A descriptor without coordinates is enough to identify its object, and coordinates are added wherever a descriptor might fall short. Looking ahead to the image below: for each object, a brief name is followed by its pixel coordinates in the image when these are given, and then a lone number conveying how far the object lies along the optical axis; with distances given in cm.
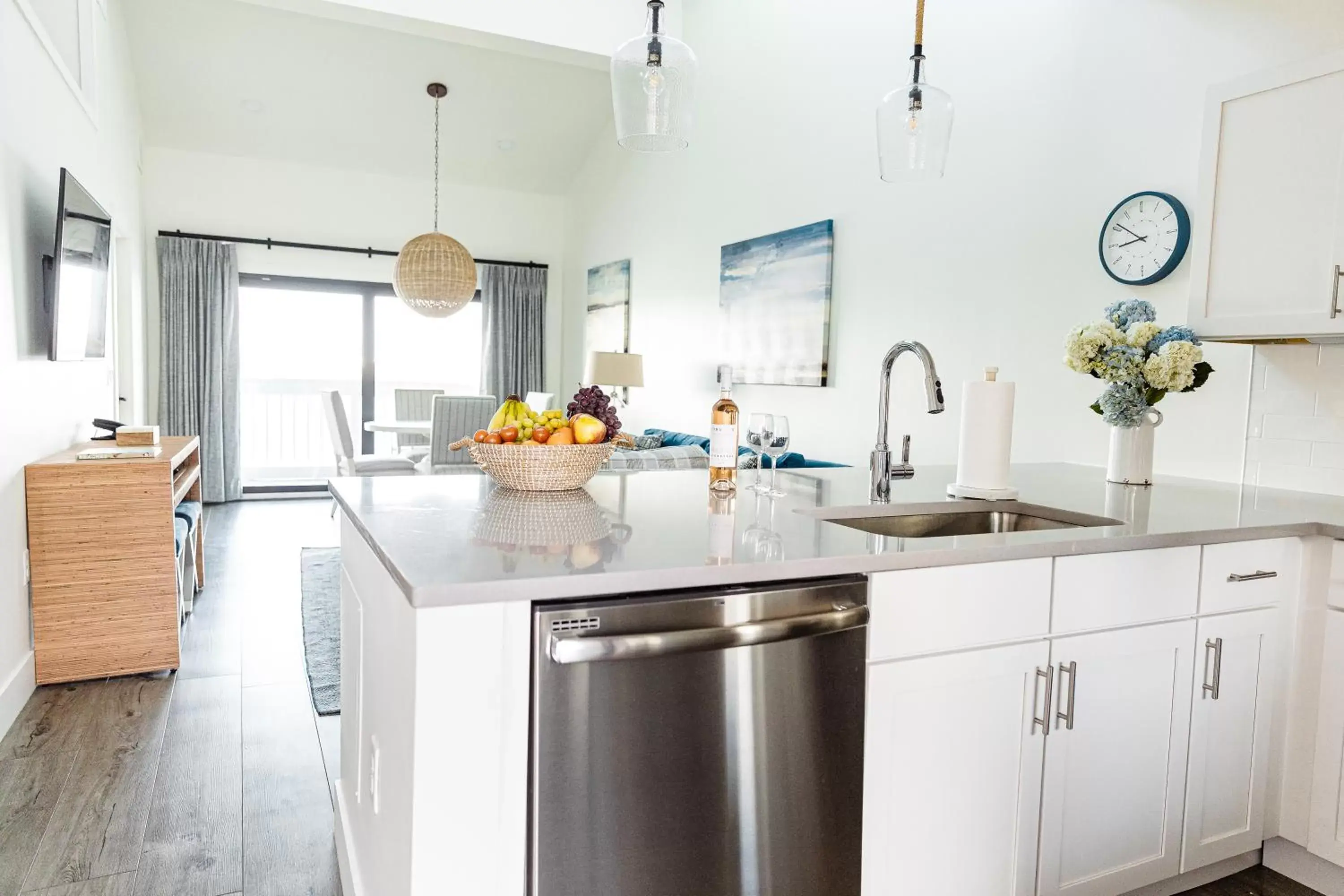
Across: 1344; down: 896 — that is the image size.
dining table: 692
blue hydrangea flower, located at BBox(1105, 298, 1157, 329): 235
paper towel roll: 207
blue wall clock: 267
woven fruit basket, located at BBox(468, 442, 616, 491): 189
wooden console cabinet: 298
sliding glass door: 750
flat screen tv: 322
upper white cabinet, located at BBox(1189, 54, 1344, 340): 199
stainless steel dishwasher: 115
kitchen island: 112
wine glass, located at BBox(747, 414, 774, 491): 205
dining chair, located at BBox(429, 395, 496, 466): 570
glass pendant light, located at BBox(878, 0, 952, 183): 215
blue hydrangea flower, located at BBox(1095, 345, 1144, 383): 229
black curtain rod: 704
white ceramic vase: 243
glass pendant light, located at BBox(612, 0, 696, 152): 191
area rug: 305
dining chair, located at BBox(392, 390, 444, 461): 756
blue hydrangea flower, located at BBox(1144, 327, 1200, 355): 225
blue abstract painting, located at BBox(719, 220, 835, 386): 443
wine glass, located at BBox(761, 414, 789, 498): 205
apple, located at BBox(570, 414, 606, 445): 196
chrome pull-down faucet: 200
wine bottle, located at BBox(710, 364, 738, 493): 194
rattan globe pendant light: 594
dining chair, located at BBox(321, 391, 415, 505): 546
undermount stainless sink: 196
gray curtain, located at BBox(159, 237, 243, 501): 694
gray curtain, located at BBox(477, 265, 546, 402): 809
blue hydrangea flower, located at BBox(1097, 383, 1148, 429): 234
